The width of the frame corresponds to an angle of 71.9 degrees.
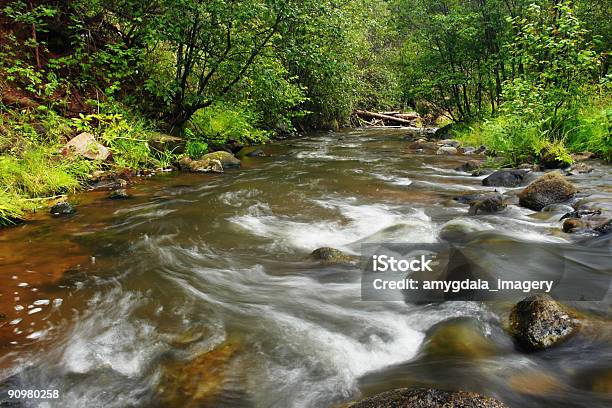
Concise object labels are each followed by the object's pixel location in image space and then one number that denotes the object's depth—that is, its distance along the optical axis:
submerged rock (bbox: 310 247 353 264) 4.62
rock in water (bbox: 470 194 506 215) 6.13
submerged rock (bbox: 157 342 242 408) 2.49
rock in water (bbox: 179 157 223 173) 10.03
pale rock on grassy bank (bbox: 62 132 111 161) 8.07
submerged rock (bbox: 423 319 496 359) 2.82
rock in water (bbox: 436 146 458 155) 13.19
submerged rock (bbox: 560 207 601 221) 5.31
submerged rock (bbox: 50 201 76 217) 6.07
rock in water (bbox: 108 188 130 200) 7.14
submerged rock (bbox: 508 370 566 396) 2.43
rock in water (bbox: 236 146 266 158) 13.07
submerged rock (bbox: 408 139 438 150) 14.55
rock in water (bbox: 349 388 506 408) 1.89
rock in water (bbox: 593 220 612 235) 4.65
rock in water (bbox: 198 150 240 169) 10.89
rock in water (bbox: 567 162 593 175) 7.97
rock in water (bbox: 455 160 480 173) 10.02
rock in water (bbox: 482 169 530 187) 8.07
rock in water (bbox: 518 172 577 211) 6.29
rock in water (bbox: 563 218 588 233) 4.97
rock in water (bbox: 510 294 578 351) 2.80
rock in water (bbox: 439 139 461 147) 14.66
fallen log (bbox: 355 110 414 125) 28.62
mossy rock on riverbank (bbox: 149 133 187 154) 10.10
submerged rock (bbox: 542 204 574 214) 5.85
